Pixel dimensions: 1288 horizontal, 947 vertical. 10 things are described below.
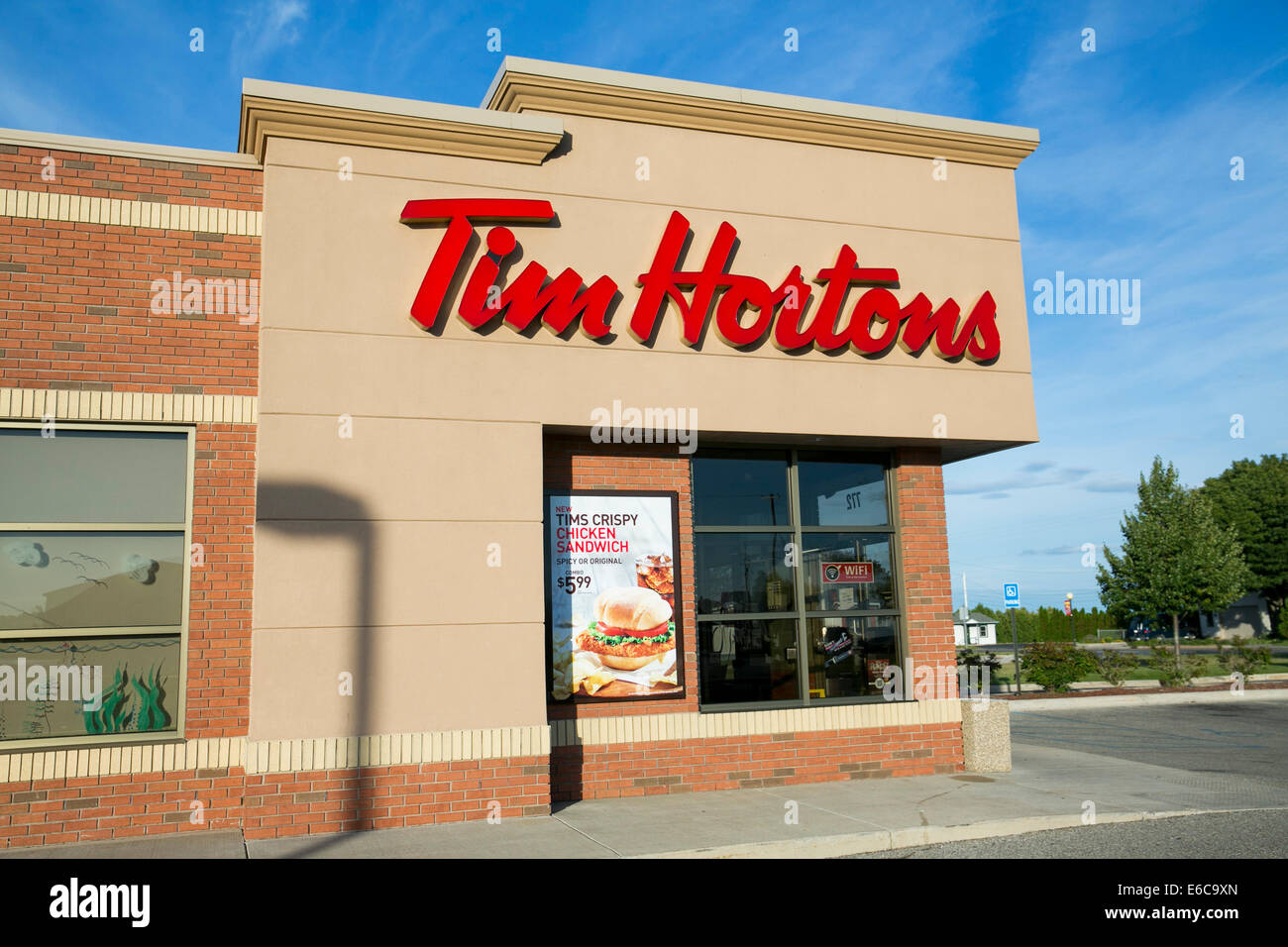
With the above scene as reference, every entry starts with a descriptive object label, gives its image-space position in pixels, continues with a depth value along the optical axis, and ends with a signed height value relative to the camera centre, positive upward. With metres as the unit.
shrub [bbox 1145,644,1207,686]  27.02 -2.19
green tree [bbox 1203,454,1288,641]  64.19 +5.14
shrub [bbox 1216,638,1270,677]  30.97 -2.21
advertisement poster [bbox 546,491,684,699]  11.29 +0.18
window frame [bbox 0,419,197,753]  9.41 -0.04
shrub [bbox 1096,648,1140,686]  27.42 -2.00
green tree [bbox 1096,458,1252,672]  43.50 +1.70
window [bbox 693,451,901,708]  12.10 +0.36
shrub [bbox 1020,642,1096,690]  26.47 -1.82
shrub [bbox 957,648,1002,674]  29.60 -1.88
